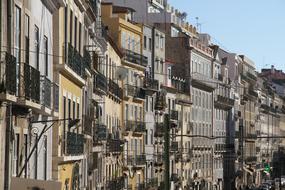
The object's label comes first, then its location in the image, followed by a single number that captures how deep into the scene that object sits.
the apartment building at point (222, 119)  108.44
